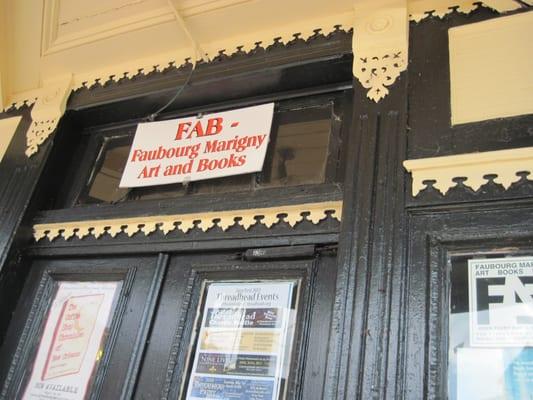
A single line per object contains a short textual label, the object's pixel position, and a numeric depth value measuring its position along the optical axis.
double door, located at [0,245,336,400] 1.63
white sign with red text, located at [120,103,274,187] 2.08
